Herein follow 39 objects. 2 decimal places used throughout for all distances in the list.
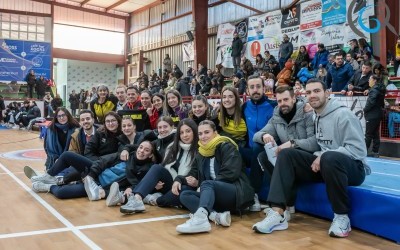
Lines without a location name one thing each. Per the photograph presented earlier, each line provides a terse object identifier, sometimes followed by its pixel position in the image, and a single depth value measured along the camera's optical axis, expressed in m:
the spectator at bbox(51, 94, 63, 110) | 15.57
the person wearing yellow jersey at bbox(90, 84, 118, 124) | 5.86
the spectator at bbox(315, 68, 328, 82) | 9.85
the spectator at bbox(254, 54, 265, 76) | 12.97
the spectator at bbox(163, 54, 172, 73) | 19.69
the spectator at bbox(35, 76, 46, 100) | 20.06
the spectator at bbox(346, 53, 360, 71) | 8.98
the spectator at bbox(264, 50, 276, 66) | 12.78
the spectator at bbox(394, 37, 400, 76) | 9.42
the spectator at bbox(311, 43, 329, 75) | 10.86
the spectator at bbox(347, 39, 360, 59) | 9.96
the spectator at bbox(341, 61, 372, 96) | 7.55
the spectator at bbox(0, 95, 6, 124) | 17.39
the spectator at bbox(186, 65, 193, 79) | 16.52
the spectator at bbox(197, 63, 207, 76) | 15.36
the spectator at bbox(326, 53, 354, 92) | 8.24
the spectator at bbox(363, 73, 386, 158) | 6.98
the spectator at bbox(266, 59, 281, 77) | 12.54
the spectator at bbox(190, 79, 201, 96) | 14.66
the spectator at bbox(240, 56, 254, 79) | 13.04
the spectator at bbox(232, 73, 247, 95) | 11.92
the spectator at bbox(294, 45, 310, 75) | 11.59
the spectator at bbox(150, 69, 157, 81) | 18.37
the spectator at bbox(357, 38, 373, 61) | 9.56
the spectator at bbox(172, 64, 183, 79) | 16.91
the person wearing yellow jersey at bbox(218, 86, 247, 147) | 4.02
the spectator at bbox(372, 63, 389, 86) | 7.30
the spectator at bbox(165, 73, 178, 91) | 16.12
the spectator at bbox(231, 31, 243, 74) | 14.78
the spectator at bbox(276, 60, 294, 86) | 11.35
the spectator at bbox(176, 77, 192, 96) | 14.38
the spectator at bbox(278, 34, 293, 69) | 12.44
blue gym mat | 3.00
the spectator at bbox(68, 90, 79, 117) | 22.67
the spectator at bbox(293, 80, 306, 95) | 8.88
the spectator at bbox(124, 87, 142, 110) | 5.54
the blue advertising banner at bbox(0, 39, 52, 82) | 20.81
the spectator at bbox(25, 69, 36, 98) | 20.06
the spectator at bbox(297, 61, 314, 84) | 10.84
